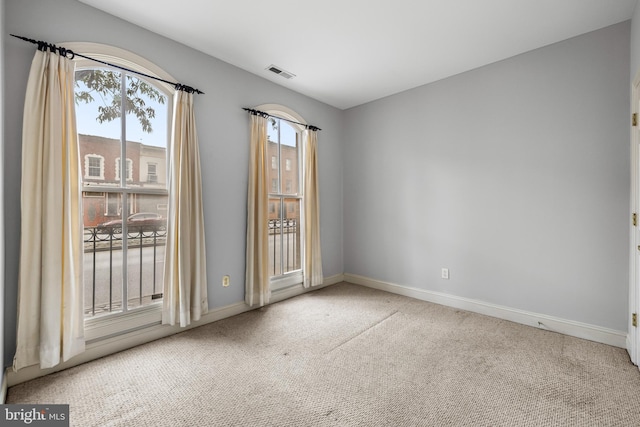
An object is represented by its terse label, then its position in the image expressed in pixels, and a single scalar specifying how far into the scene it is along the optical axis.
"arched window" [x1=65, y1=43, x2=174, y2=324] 2.25
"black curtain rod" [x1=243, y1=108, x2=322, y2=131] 3.19
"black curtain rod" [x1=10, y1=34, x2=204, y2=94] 1.92
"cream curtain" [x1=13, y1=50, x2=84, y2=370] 1.87
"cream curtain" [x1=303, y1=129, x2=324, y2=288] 3.89
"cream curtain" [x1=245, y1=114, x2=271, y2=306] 3.18
